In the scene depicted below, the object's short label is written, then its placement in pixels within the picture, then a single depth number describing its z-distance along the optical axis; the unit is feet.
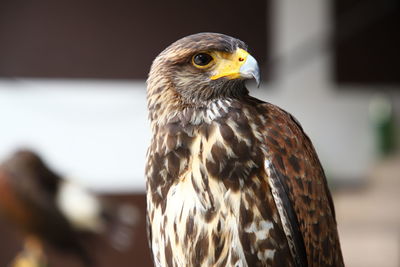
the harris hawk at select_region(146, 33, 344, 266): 8.02
